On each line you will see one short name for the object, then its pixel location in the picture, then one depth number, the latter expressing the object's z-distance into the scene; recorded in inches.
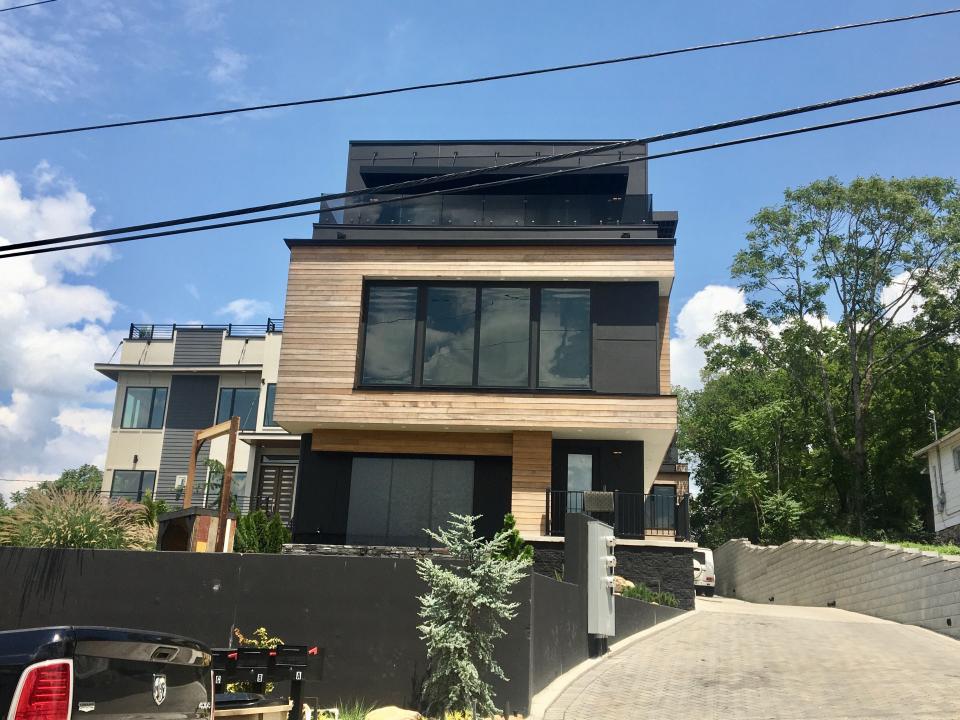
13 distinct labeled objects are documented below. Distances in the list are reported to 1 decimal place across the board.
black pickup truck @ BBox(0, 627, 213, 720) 153.0
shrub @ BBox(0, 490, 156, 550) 437.1
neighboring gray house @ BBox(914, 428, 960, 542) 1136.2
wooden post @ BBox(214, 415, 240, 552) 542.0
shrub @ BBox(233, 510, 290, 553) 668.7
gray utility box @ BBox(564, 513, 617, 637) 530.9
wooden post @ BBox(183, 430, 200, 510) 668.7
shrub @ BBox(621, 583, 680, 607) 689.6
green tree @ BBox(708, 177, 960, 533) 1467.8
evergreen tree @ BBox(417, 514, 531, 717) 372.2
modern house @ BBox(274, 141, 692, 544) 828.6
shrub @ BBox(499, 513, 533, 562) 621.9
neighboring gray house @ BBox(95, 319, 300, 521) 1397.6
